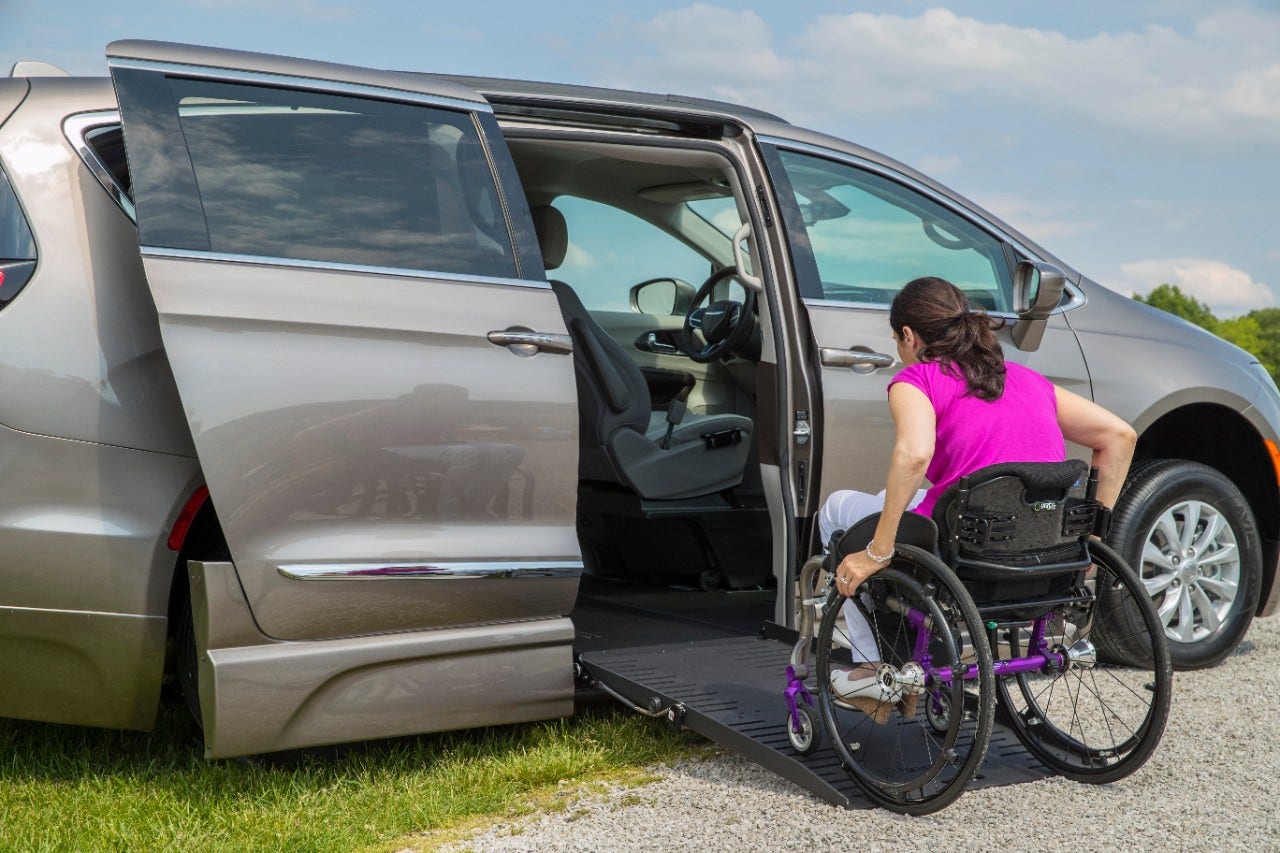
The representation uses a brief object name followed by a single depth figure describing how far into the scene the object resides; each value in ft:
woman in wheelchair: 9.52
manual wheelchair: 9.20
